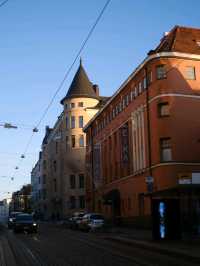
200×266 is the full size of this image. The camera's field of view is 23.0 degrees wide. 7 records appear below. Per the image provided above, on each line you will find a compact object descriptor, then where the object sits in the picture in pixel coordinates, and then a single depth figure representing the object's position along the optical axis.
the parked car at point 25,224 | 40.97
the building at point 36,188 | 117.60
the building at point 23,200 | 145.00
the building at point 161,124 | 37.31
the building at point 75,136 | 78.88
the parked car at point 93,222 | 42.25
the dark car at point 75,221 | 47.91
